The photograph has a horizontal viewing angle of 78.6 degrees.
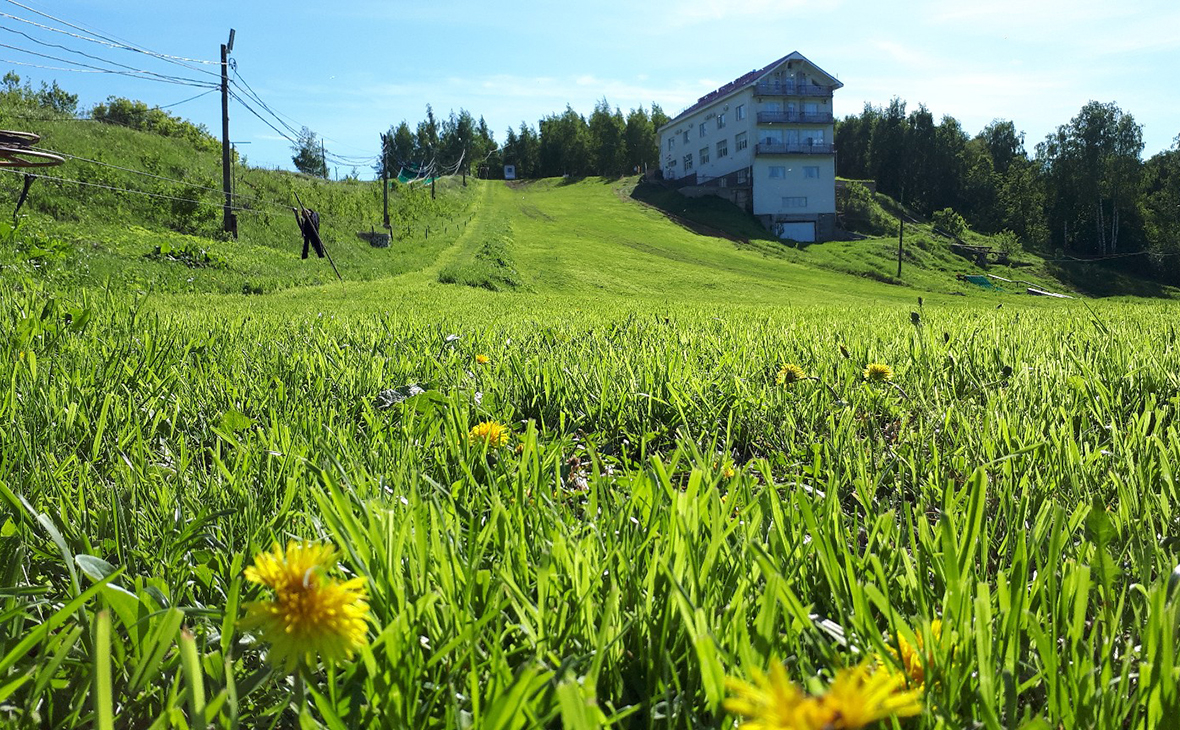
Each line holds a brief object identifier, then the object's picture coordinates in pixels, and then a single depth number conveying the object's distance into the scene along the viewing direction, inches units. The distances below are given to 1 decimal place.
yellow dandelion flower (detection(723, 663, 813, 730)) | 14.0
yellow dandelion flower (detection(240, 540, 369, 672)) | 24.5
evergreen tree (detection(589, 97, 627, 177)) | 3336.6
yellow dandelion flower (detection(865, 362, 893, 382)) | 85.7
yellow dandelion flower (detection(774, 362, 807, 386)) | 87.0
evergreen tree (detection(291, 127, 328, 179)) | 3400.6
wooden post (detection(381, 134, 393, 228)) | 1267.5
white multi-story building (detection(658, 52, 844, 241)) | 2192.4
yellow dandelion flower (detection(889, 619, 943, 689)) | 29.3
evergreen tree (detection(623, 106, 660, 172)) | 3415.4
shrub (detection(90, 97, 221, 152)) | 1904.5
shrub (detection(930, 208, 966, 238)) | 2466.8
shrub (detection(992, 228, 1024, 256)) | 2135.8
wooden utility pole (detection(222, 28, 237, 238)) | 805.9
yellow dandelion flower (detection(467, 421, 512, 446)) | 64.6
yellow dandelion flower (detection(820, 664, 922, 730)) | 13.7
